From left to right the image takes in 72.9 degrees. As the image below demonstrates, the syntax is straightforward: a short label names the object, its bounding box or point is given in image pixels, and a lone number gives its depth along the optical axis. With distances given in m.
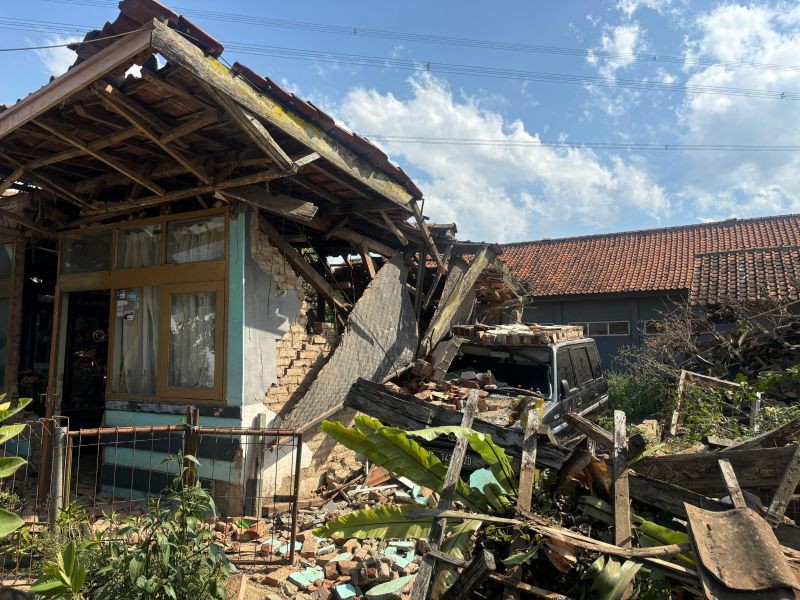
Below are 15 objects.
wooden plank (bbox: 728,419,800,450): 3.96
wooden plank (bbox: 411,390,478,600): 2.82
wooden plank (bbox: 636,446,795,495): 3.37
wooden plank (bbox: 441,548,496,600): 2.82
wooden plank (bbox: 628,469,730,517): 3.26
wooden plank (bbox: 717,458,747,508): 3.02
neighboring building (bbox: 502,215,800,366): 15.64
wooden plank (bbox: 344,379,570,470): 3.66
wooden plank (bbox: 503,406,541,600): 2.90
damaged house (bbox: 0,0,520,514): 5.11
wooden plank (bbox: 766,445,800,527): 2.98
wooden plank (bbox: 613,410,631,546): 3.01
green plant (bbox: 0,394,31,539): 3.16
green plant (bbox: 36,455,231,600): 3.27
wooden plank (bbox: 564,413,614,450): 3.72
